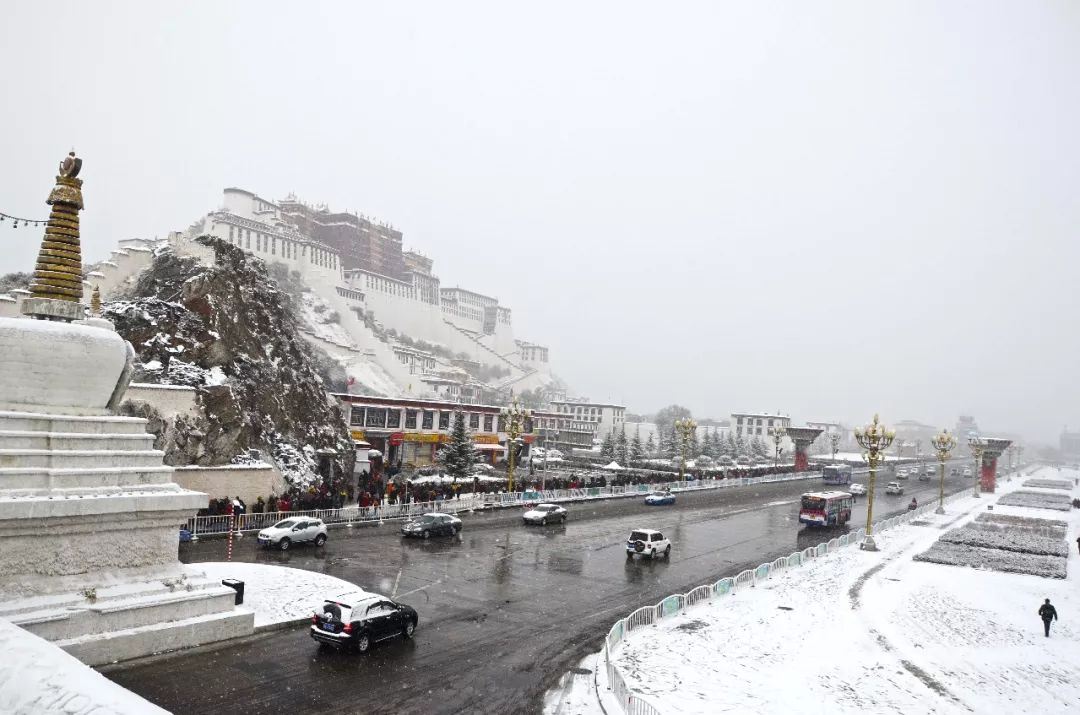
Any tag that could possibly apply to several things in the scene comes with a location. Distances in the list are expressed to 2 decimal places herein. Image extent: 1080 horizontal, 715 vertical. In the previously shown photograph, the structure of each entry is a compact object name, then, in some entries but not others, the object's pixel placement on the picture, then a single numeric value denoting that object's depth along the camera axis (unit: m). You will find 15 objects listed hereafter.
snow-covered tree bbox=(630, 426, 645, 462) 85.45
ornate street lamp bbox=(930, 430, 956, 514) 49.72
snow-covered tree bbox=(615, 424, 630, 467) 83.37
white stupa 13.44
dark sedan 30.25
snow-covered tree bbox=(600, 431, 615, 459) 84.29
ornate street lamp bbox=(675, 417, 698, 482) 57.19
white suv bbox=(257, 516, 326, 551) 25.61
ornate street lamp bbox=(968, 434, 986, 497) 66.62
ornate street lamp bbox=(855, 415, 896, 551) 34.17
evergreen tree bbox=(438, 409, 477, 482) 48.69
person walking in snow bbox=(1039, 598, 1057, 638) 20.80
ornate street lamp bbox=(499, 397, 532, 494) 43.66
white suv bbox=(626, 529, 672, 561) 28.75
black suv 15.21
